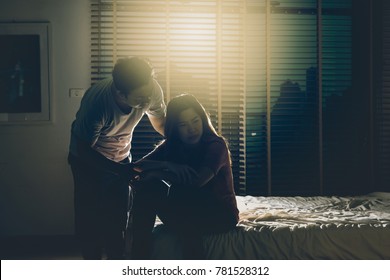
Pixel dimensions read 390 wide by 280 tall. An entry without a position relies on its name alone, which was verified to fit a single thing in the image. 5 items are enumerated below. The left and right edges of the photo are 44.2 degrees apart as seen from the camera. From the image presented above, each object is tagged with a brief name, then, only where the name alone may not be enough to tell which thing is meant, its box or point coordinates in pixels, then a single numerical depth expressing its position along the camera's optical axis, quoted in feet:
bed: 7.79
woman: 7.58
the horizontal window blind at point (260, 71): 13.88
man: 8.03
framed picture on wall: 13.57
